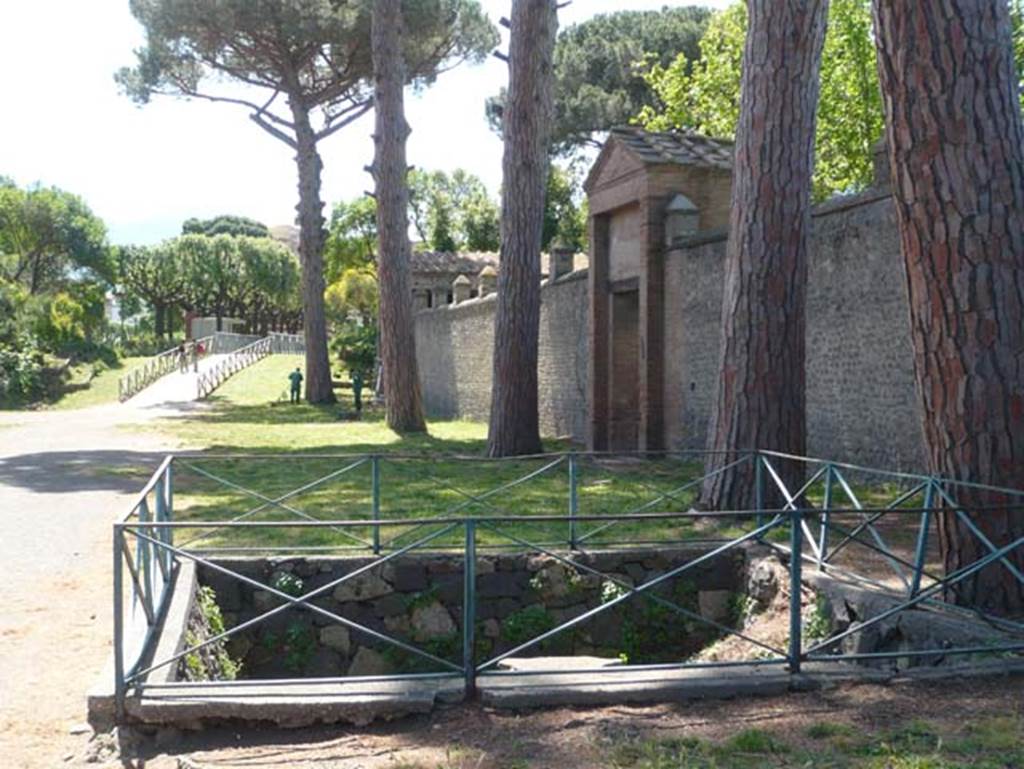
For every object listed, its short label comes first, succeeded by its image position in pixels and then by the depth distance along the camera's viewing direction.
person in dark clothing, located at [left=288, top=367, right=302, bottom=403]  30.36
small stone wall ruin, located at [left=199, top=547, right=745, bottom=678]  8.09
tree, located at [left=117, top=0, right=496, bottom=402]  26.30
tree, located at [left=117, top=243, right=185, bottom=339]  61.06
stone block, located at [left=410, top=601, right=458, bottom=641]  8.37
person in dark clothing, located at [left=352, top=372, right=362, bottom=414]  26.42
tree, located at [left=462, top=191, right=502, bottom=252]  54.16
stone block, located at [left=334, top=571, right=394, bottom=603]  8.36
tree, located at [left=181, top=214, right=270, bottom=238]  85.38
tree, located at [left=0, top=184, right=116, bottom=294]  48.75
